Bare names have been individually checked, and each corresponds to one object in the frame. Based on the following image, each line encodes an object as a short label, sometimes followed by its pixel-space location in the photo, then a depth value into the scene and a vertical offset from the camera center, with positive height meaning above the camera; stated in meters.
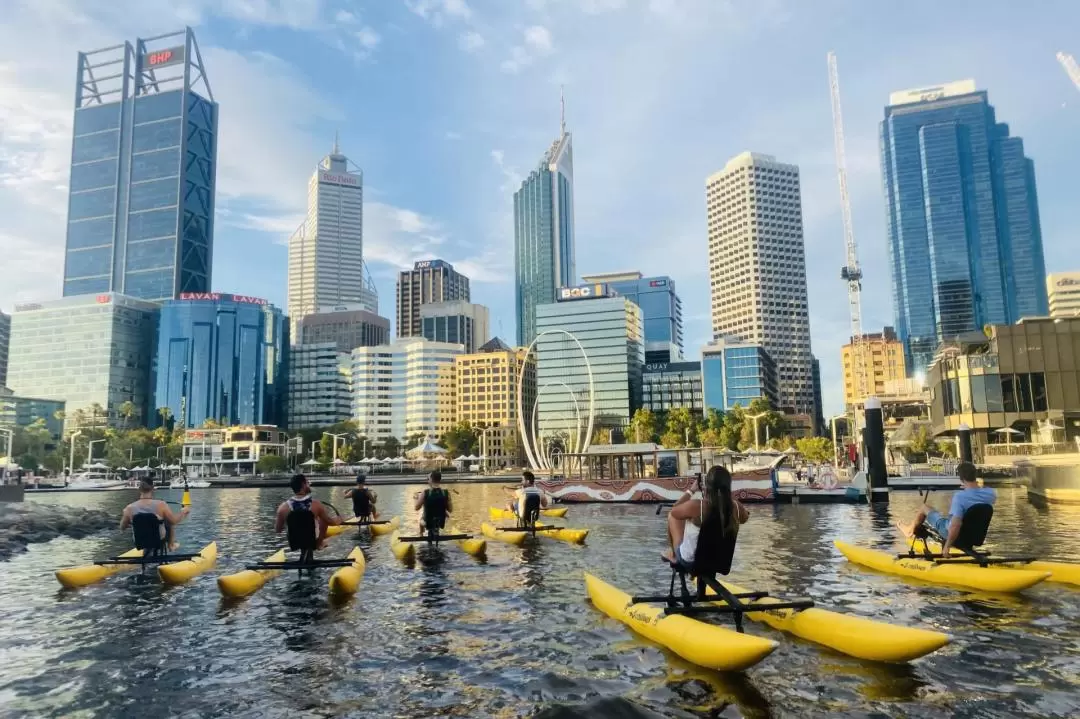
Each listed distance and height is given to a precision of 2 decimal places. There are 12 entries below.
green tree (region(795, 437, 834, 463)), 126.38 -3.06
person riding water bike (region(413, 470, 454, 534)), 20.12 -1.85
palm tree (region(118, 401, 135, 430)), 190.12 +10.24
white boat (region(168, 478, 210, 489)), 113.59 -6.39
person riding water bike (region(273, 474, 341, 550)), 14.99 -1.31
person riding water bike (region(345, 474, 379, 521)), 25.58 -2.18
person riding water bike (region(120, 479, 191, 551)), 16.33 -1.51
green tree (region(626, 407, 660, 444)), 141.75 +1.91
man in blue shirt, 12.90 -1.33
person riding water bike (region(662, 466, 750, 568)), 9.50 -1.14
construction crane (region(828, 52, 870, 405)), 168.12 +41.99
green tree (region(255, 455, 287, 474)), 150.38 -4.32
